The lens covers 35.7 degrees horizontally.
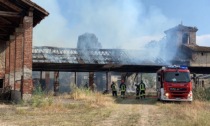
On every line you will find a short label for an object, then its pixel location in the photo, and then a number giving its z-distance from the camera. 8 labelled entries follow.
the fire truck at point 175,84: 21.00
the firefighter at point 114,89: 30.05
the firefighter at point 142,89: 27.38
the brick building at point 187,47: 46.91
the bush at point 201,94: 23.67
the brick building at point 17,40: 16.17
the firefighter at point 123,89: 28.69
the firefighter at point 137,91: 28.02
